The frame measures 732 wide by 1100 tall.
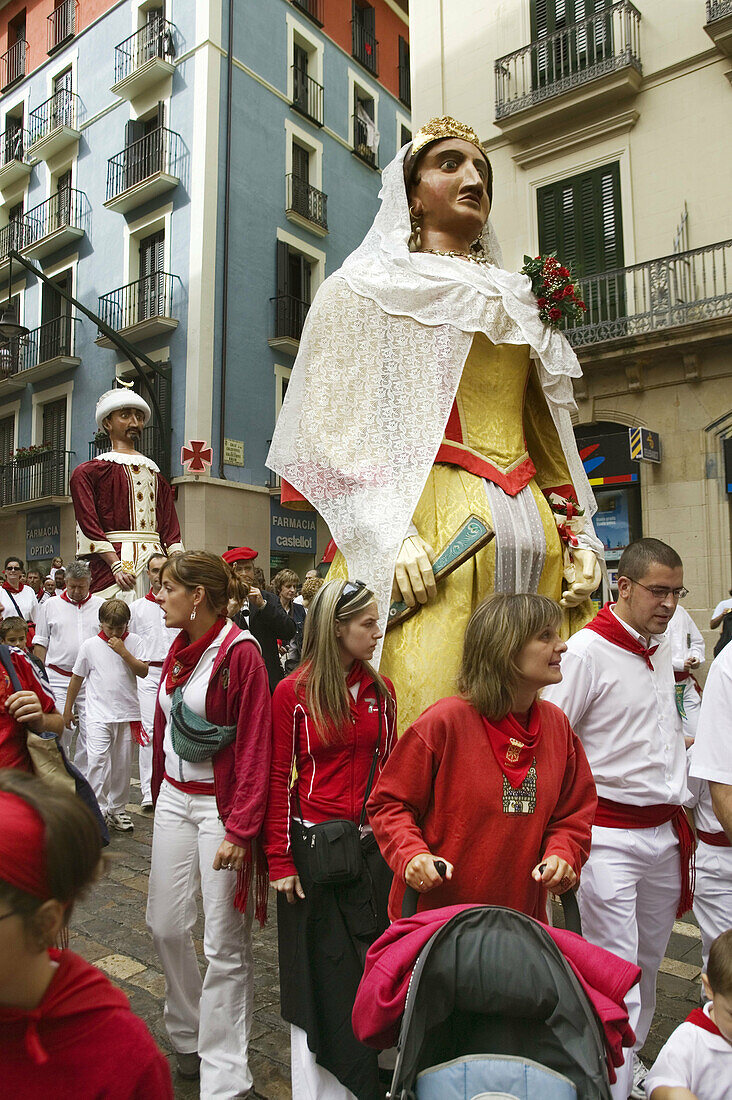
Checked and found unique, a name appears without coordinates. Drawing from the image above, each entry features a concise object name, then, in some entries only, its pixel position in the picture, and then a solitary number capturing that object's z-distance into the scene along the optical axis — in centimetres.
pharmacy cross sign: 1168
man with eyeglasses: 286
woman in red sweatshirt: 219
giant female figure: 297
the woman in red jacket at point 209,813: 280
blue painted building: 1870
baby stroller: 162
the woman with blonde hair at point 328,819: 255
